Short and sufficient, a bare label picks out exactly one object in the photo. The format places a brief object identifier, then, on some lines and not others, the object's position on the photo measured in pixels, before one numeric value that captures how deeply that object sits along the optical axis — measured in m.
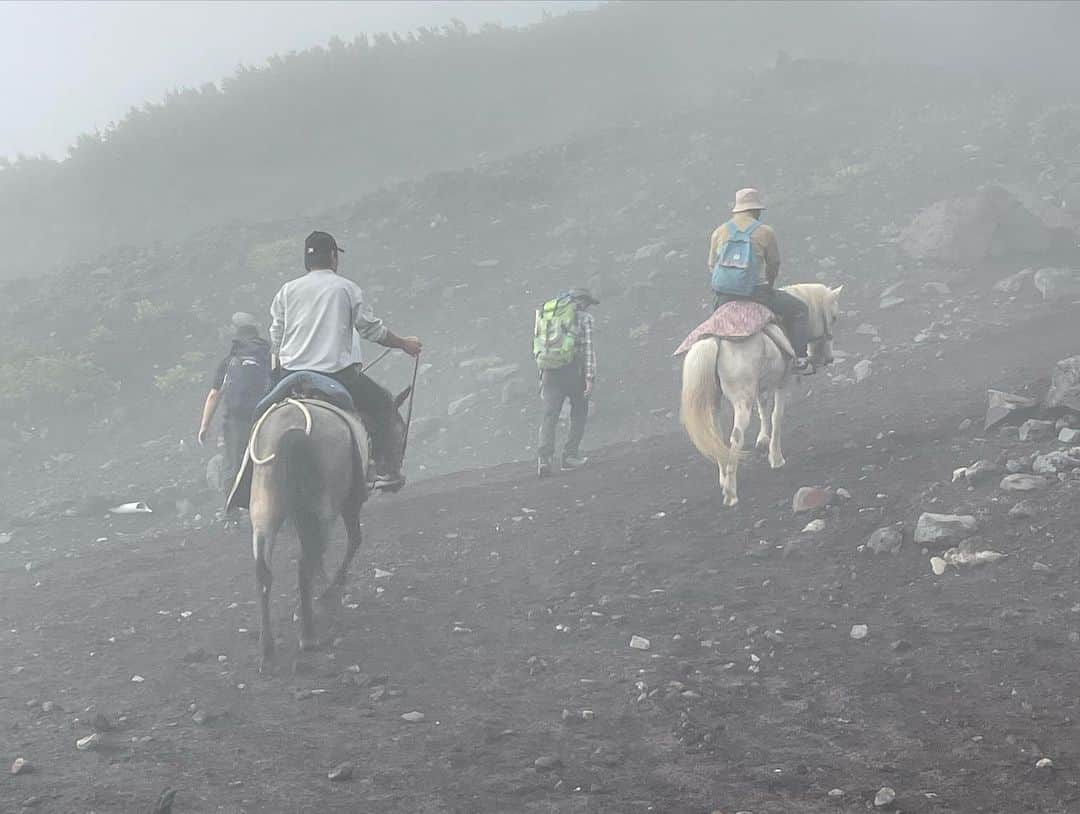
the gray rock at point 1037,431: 8.20
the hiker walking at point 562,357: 11.35
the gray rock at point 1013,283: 14.90
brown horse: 6.27
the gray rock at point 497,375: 16.06
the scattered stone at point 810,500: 8.19
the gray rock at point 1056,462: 7.37
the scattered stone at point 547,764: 4.59
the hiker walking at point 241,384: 10.35
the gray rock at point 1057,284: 14.35
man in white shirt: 6.96
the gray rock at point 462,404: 15.67
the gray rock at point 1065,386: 8.31
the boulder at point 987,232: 16.06
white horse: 8.49
